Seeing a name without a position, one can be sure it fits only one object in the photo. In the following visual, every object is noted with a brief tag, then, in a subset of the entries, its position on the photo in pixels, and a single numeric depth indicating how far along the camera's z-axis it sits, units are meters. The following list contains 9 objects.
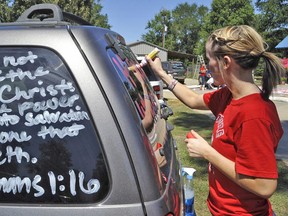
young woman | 1.17
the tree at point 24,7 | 15.37
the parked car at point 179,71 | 18.63
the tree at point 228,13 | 35.48
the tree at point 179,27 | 51.00
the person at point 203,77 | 15.05
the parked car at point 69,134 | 0.93
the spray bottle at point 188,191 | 1.46
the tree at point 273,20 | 29.85
